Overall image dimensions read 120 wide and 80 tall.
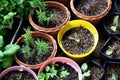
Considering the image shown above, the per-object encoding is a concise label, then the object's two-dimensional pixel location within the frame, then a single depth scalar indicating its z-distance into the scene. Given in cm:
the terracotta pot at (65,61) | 165
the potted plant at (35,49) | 168
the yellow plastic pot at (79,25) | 171
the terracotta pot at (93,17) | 184
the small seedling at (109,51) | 175
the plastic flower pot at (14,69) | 165
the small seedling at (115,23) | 184
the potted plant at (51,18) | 178
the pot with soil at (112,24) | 183
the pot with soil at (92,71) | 167
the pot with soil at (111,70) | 170
